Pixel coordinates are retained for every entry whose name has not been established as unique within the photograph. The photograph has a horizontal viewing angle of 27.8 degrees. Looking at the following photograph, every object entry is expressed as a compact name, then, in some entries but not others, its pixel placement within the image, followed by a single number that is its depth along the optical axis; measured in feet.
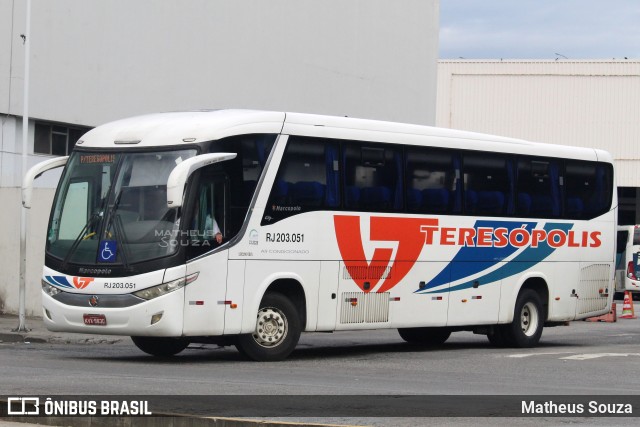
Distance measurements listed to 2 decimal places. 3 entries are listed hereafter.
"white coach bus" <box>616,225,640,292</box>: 185.37
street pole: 79.66
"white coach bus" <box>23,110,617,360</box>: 56.39
